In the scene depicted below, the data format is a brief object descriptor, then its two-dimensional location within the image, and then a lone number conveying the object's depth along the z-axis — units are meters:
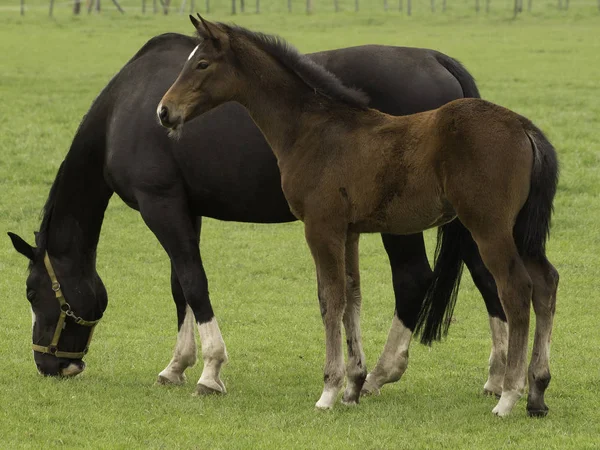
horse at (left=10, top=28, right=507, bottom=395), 14.23
